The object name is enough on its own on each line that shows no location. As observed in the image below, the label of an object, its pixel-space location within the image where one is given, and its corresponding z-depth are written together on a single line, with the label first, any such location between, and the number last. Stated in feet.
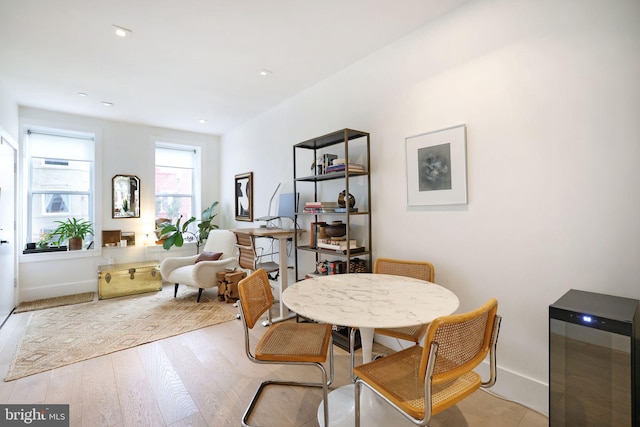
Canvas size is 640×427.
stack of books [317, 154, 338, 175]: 9.68
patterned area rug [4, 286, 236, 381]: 8.37
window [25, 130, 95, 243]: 14.05
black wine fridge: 4.21
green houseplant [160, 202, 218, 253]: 15.34
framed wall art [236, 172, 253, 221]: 15.30
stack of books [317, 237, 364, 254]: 8.86
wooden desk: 10.61
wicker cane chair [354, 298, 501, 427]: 3.51
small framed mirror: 15.34
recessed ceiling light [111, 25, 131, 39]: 7.64
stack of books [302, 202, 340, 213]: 9.42
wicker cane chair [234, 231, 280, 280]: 10.93
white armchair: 12.79
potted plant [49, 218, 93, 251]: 14.29
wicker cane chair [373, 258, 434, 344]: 6.15
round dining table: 4.39
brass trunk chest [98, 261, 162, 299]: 13.58
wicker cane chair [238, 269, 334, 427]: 5.15
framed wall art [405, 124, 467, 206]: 7.05
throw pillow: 13.83
